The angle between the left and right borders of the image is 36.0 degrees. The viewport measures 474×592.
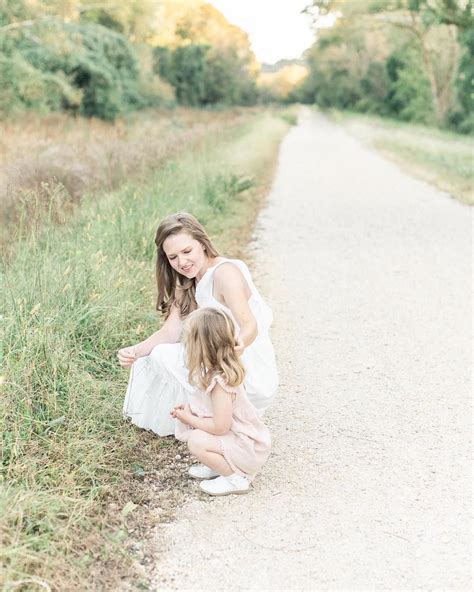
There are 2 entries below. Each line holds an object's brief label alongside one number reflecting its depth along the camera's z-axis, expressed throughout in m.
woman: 3.58
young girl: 3.20
